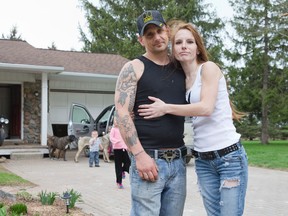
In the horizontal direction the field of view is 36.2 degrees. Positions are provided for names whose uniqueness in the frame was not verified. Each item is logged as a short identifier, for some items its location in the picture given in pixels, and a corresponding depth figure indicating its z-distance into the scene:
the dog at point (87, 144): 14.77
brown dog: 15.11
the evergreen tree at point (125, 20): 35.62
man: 2.97
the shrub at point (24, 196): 7.24
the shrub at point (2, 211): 5.05
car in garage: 16.45
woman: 2.99
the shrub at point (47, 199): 6.73
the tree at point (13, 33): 49.83
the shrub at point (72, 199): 6.61
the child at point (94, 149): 13.58
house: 16.84
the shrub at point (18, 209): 5.82
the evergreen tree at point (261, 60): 28.72
